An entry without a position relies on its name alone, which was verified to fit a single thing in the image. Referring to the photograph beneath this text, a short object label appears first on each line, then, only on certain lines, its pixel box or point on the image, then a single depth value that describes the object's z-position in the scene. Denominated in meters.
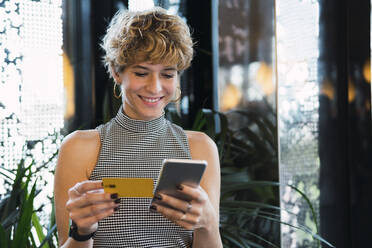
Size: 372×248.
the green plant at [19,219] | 1.45
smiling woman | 1.34
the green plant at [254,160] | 2.27
